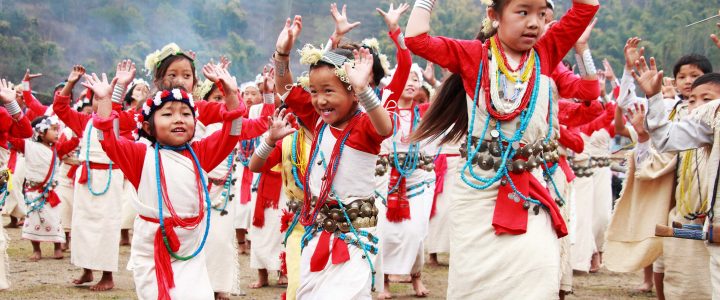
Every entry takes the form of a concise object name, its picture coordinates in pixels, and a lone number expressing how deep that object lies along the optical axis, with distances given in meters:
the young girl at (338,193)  5.35
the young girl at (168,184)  5.58
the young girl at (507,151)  4.82
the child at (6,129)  8.02
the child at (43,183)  11.56
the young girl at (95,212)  9.36
